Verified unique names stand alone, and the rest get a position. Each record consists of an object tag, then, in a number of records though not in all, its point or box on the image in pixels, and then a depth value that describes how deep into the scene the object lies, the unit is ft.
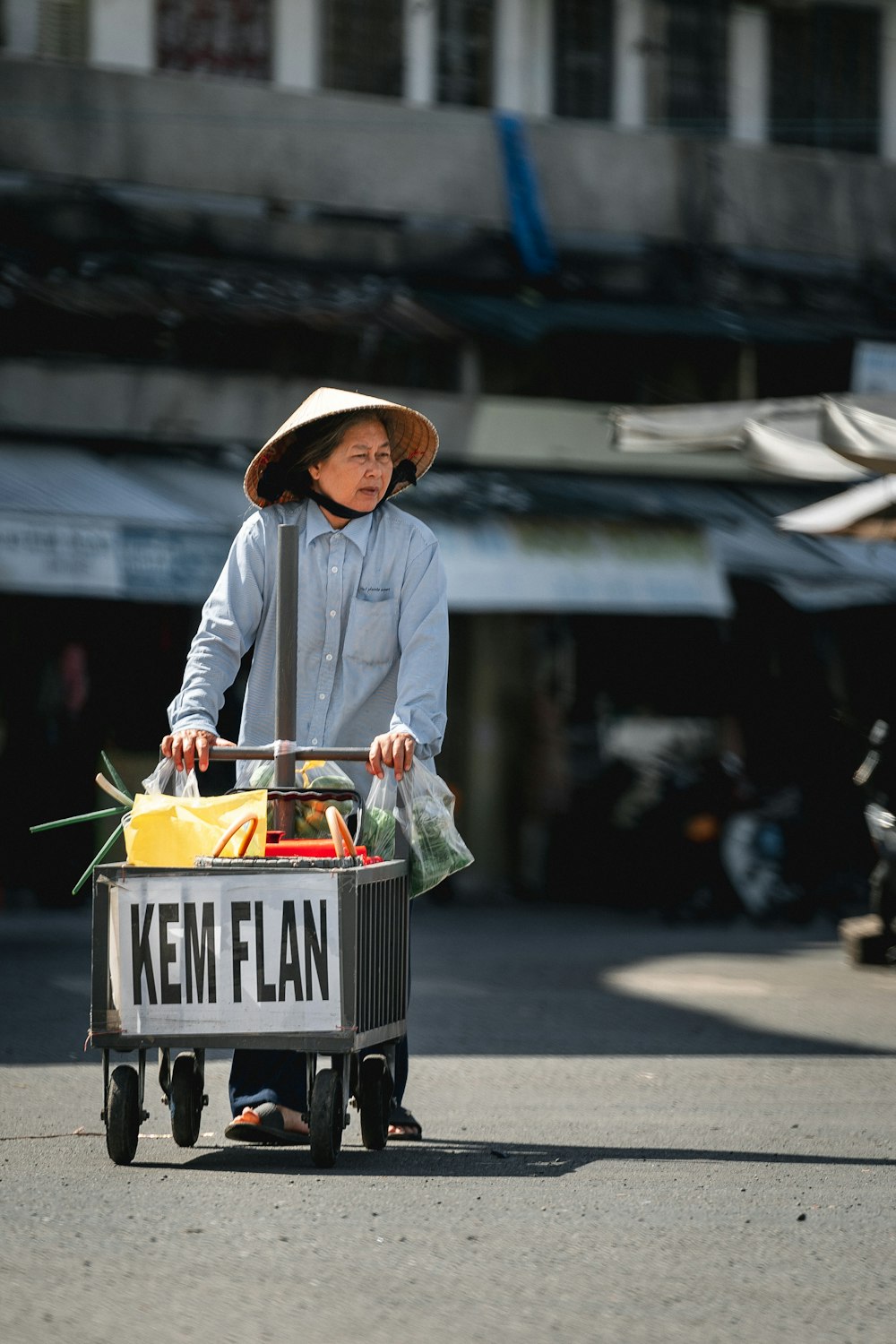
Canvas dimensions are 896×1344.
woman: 37.78
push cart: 33.91
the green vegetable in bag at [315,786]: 37.40
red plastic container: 35.66
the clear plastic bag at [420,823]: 37.01
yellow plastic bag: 35.01
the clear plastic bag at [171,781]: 36.88
